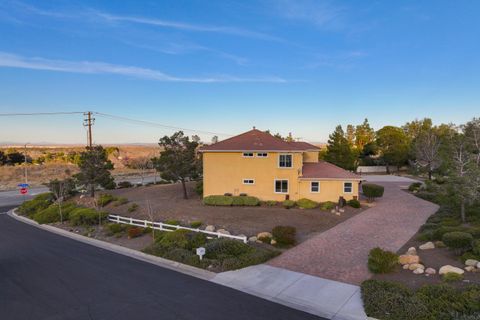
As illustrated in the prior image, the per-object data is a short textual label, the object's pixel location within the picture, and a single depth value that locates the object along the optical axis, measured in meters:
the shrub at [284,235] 15.65
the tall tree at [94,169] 30.00
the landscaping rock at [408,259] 12.42
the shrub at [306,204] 24.72
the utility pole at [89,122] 34.42
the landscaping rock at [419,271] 11.55
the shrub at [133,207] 25.32
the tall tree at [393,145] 55.72
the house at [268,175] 26.12
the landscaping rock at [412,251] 13.37
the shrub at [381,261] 11.80
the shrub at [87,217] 22.16
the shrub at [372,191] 27.12
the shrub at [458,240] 12.59
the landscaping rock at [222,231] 17.53
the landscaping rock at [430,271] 11.41
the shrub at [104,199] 28.15
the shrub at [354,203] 24.81
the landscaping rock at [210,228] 18.53
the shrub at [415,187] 33.65
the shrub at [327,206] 24.28
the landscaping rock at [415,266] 11.82
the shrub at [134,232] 18.42
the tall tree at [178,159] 27.59
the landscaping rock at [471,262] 11.59
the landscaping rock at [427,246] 14.20
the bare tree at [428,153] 39.03
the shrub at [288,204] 24.88
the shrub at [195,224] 19.69
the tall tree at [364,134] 63.62
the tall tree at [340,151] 40.53
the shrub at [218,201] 25.72
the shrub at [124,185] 41.70
